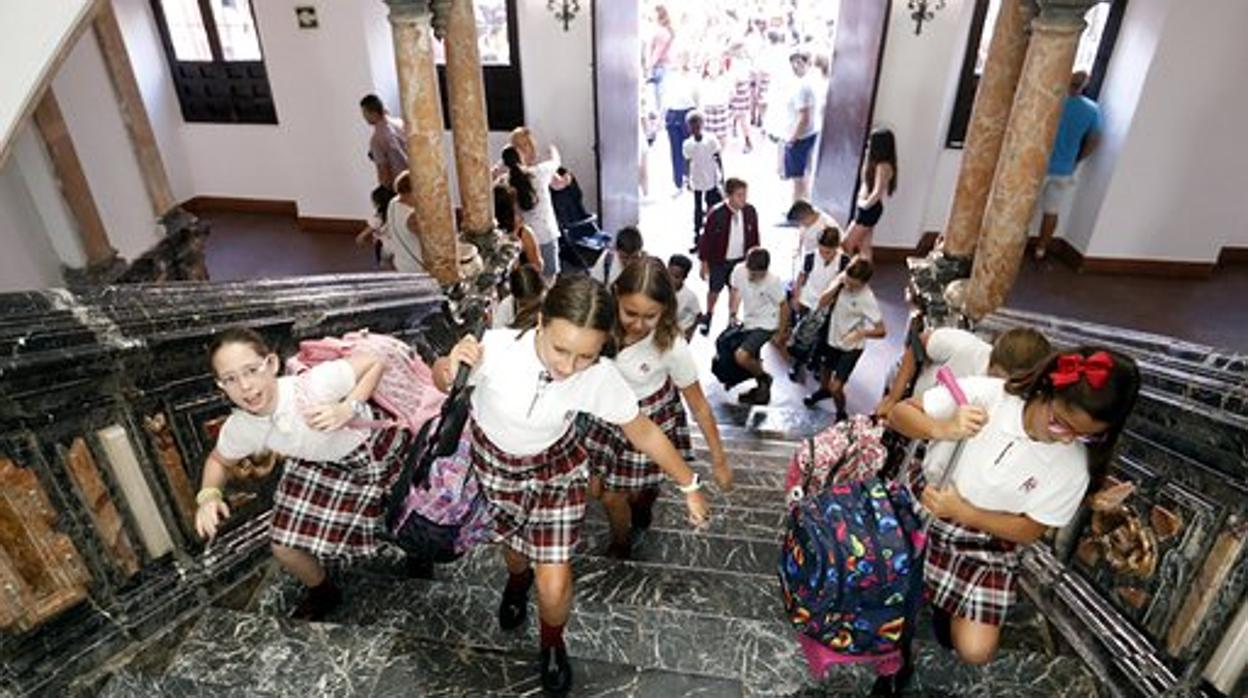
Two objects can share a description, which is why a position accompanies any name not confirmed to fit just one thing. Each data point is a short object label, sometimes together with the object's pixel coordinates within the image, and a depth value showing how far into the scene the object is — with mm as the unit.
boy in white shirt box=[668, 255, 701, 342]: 5277
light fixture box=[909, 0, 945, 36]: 7652
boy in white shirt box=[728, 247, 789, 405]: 5625
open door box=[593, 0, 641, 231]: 7938
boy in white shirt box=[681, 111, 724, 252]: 8719
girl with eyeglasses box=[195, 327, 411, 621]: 2275
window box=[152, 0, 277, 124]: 9320
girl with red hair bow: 2031
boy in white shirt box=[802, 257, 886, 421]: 5219
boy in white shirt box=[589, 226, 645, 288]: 5410
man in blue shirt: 7676
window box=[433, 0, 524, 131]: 8750
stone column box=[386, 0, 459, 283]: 4543
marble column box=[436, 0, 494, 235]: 4973
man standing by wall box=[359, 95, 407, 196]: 7840
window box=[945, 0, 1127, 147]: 7781
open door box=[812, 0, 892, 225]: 7742
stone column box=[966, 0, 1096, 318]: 3658
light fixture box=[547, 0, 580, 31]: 8406
